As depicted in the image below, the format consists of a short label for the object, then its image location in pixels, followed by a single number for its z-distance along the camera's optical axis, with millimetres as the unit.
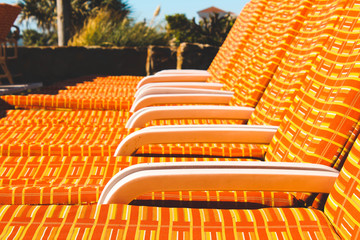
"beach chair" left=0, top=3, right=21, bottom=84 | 4527
